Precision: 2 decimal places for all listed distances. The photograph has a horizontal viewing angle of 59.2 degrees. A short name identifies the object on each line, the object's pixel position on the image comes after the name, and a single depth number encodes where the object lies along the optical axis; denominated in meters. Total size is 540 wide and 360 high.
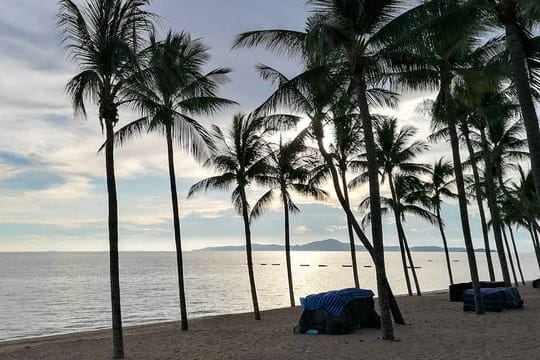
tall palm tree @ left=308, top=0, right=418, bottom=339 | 11.23
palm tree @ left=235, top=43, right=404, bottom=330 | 11.41
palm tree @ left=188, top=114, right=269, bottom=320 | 18.81
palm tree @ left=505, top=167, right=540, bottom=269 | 24.12
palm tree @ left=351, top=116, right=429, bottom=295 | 23.03
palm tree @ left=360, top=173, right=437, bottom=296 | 25.27
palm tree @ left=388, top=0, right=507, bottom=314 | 10.65
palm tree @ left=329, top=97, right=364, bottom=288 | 15.98
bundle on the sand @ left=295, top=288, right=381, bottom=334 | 12.80
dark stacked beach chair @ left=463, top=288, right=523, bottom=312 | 16.00
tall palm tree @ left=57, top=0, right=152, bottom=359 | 10.25
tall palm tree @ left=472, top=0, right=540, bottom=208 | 9.34
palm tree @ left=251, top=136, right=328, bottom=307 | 20.55
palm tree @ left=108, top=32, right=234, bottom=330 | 10.70
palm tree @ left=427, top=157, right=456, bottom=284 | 28.25
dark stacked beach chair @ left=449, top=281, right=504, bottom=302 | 21.05
